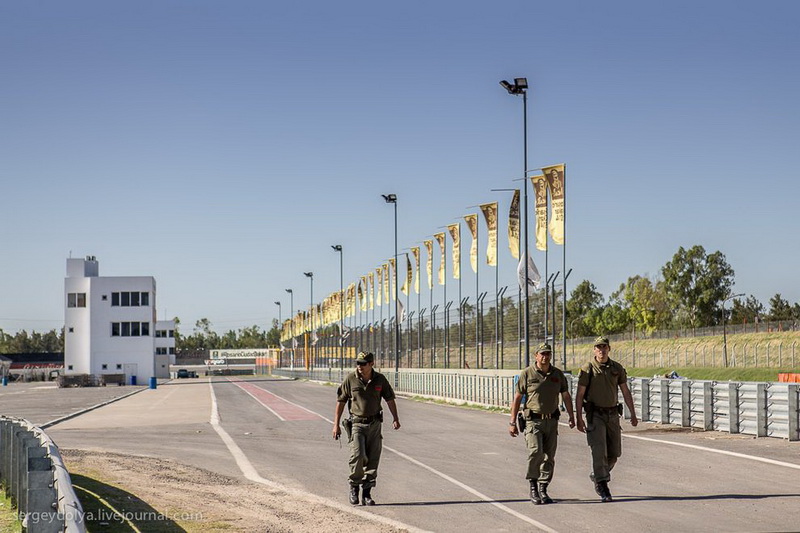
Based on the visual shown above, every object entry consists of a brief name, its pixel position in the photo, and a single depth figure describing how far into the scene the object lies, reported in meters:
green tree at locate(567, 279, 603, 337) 167.50
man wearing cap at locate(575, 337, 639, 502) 12.98
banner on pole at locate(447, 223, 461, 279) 53.59
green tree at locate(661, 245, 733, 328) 137.88
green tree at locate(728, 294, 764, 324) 149.50
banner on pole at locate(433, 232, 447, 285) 57.30
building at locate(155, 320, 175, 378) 144.25
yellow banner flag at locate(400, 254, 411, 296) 68.25
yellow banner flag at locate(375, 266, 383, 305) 76.92
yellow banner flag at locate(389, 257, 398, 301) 70.81
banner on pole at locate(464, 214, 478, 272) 48.88
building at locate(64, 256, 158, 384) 106.94
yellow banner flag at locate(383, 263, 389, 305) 74.50
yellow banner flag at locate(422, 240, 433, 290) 59.59
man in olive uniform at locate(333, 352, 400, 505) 13.17
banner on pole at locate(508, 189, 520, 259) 40.59
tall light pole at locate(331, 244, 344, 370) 94.99
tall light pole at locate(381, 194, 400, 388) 61.62
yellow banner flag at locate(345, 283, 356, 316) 91.04
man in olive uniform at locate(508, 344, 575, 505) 12.98
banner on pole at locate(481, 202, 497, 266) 44.69
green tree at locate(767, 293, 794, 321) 154.32
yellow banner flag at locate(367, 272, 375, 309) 81.38
